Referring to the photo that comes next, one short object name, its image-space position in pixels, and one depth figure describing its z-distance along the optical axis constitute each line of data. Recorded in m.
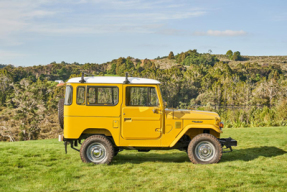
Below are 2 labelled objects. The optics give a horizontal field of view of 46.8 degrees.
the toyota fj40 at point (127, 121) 8.60
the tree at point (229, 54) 191.02
